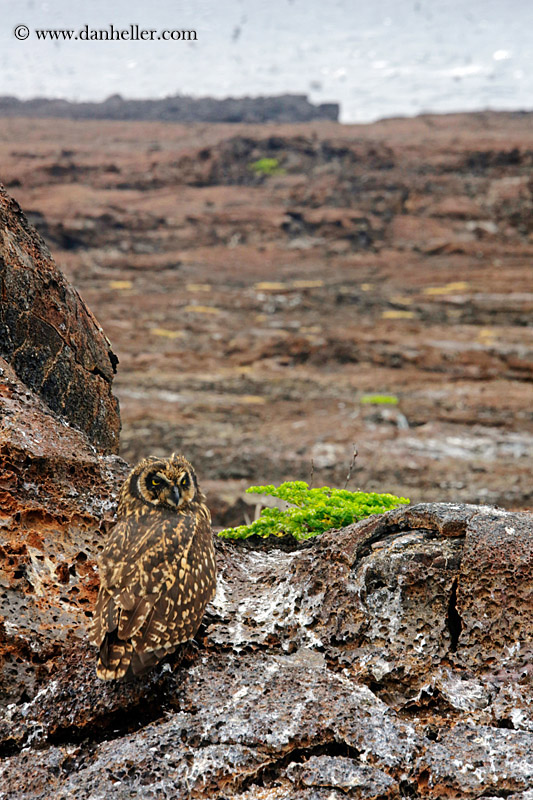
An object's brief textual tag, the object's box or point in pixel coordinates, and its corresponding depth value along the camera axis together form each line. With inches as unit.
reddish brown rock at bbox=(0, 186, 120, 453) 458.0
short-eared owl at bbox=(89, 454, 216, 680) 293.1
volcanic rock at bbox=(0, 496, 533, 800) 290.8
